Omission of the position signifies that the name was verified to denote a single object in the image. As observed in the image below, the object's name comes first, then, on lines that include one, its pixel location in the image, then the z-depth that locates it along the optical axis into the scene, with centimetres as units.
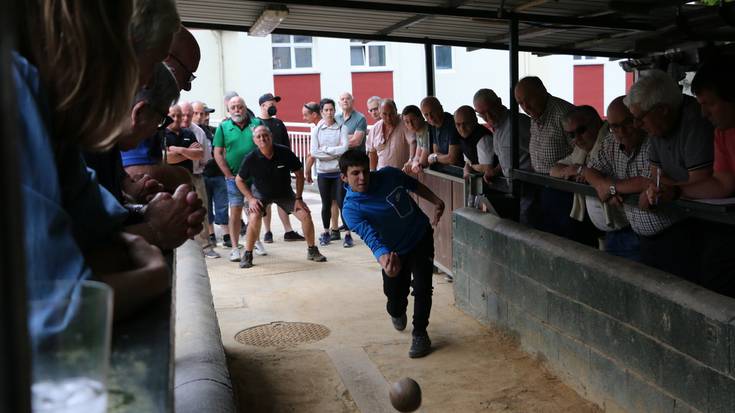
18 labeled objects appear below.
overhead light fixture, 695
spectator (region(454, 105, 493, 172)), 780
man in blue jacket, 642
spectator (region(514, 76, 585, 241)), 619
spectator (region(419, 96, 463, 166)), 848
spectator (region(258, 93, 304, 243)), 1171
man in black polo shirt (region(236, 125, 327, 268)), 1002
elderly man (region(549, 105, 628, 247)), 535
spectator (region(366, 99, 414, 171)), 995
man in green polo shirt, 1067
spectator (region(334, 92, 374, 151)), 1191
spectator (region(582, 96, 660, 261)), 474
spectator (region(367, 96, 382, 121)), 1220
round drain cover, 677
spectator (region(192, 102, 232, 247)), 1121
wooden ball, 394
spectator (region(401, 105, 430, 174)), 909
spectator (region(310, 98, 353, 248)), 1152
